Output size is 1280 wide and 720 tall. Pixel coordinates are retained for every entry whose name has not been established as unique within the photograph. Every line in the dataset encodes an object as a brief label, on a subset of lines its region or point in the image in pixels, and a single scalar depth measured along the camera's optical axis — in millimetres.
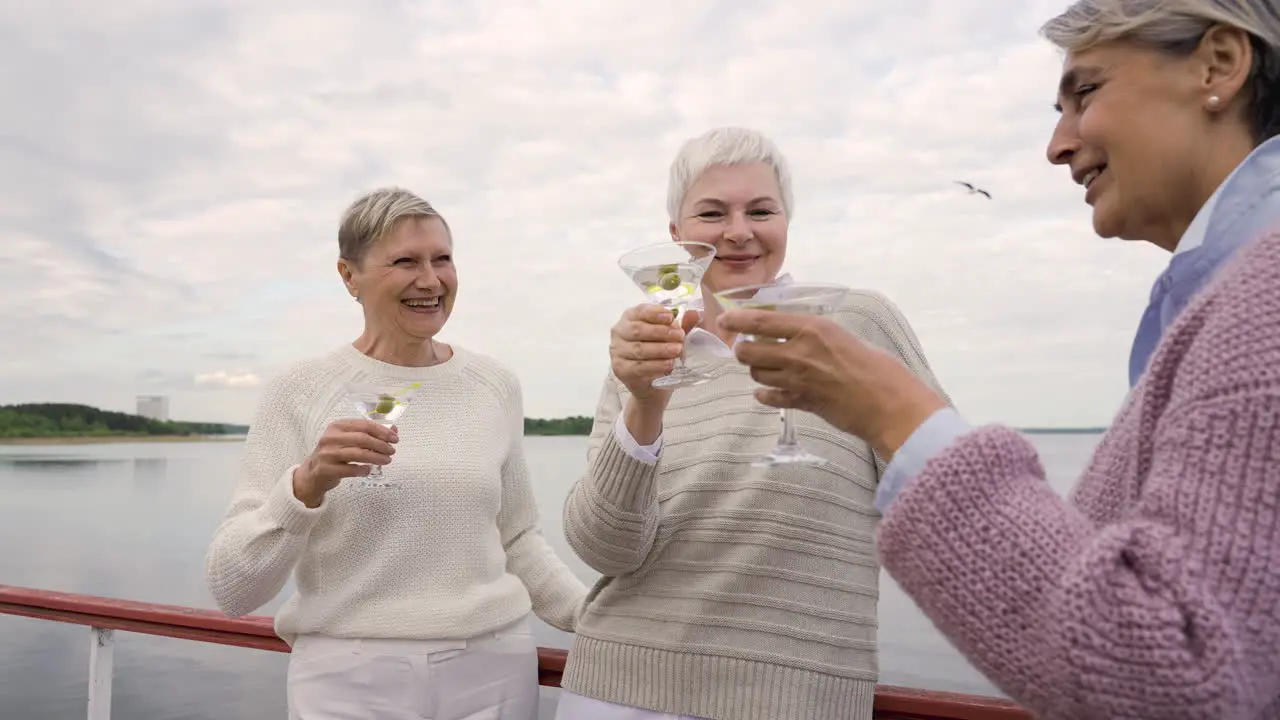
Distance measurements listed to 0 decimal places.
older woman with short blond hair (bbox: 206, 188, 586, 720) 2580
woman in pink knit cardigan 976
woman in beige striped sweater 2080
